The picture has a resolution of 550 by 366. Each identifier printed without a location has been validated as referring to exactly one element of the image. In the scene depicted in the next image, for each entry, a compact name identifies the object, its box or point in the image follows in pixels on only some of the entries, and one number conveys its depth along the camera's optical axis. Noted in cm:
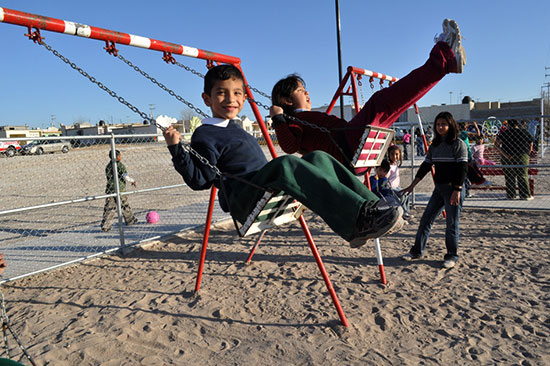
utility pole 600
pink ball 679
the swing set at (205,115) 247
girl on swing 265
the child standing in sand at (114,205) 615
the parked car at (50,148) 2007
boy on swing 199
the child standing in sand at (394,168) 593
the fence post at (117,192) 499
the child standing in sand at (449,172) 390
